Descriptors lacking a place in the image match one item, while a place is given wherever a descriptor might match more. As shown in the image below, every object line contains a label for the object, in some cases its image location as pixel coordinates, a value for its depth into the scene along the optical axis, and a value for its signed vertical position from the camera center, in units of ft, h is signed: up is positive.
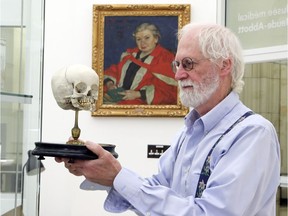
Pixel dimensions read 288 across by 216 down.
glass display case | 6.01 +0.04
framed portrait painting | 16.15 +1.41
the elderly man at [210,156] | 5.53 -0.51
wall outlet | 16.16 -1.30
